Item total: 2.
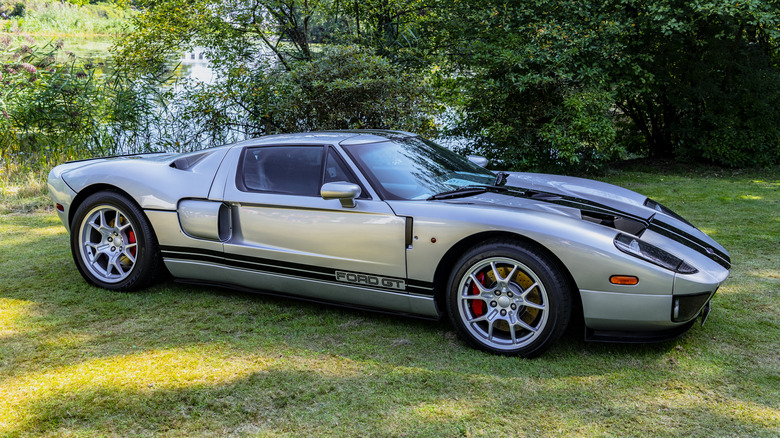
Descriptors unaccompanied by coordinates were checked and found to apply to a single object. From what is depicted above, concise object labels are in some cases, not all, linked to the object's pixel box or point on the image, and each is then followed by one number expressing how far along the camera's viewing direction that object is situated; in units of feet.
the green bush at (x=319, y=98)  28.19
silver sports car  10.58
